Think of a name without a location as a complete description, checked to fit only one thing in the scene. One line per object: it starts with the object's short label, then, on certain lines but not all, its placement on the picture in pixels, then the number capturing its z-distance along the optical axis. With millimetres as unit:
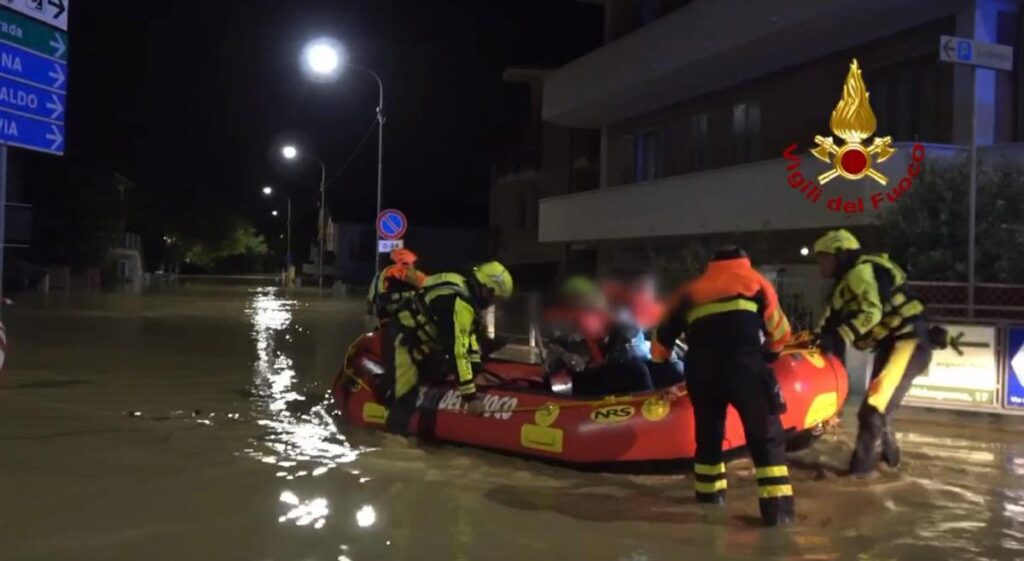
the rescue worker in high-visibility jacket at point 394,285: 11025
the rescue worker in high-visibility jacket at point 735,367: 6688
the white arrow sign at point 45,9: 9875
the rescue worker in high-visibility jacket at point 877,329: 7930
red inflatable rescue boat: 7805
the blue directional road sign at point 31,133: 9719
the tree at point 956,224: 11430
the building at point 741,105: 16188
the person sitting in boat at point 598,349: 9078
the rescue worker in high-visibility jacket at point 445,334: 8719
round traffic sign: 20531
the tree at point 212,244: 89750
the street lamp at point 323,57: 22328
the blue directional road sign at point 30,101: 9734
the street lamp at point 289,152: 39500
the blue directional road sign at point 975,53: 11070
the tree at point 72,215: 47469
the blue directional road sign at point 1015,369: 10578
